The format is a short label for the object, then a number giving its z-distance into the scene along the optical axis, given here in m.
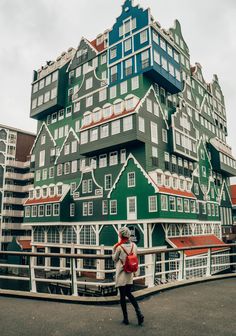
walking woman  5.95
